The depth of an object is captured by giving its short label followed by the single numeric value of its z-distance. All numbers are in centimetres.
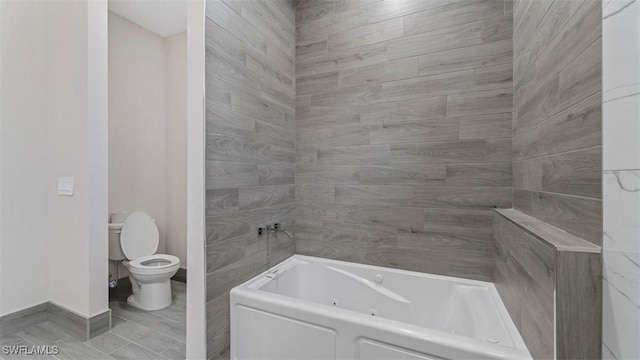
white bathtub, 121
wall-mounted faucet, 205
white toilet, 234
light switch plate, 206
